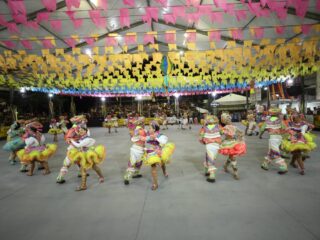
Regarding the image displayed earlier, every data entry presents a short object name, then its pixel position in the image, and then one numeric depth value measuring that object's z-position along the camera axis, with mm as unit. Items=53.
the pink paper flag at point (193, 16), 6091
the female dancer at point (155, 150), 4340
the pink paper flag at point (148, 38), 7969
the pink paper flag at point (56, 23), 6148
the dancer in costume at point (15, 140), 6875
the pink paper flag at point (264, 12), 5558
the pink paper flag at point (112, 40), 9356
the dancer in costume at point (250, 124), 12048
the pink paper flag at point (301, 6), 4664
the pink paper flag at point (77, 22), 5809
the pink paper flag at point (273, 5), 5035
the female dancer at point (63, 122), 12269
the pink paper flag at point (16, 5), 4509
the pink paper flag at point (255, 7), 4937
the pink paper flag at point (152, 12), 5185
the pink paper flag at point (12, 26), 5756
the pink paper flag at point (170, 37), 9373
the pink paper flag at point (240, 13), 5512
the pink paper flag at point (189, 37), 9000
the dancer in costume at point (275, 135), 5050
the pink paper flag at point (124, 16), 5379
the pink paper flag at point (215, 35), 7975
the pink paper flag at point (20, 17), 5165
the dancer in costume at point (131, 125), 4727
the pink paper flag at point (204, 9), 5326
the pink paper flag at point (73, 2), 4496
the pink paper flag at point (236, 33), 8106
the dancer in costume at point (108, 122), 15868
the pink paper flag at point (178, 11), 5450
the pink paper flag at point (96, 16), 5692
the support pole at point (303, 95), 14102
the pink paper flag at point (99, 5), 7927
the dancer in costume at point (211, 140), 4758
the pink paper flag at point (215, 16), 5583
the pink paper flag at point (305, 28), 6766
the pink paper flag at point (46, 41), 8339
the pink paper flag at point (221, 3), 4843
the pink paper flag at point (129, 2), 4453
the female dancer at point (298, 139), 4949
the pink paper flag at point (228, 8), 5149
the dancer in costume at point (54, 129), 12337
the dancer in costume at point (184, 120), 17169
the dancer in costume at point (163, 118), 16984
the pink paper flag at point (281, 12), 5211
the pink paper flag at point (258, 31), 7712
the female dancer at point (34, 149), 5479
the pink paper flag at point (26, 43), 7557
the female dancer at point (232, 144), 4742
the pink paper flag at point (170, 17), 5772
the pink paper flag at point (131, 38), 8035
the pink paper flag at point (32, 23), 5957
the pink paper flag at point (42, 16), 5168
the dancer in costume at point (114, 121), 16266
